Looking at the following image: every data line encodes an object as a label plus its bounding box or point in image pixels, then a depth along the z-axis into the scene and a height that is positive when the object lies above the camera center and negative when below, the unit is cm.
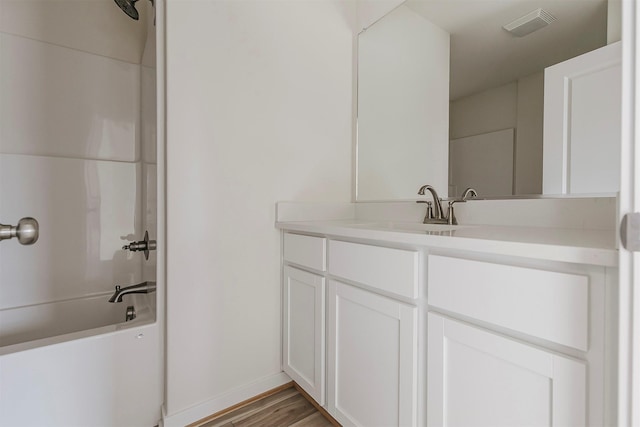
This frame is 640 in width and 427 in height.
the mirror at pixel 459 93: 112 +57
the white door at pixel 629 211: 47 +0
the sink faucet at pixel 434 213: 138 +0
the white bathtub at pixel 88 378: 100 -62
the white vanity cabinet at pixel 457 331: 59 -32
